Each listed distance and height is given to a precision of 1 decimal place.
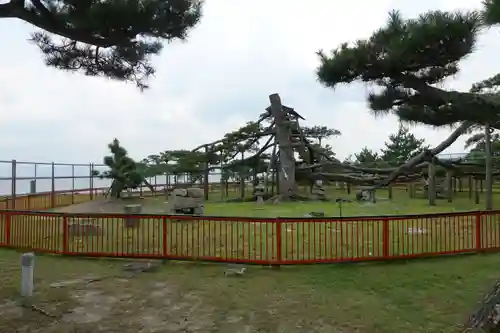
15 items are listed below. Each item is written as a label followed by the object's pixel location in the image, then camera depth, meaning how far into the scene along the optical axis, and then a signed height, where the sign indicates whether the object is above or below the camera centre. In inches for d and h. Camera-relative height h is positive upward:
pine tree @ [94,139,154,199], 992.9 +6.7
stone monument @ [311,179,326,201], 1002.6 -37.8
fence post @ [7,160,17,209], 653.9 -8.3
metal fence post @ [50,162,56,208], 799.3 -27.4
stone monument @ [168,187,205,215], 610.9 -35.8
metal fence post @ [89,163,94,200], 962.7 -11.1
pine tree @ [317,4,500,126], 211.9 +59.0
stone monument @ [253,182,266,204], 973.9 -40.7
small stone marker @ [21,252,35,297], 229.6 -53.7
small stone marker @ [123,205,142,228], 399.5 -44.0
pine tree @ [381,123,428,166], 1759.7 +113.0
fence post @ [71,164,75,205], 888.3 -16.4
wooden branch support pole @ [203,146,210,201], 1061.0 +2.2
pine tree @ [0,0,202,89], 184.1 +67.3
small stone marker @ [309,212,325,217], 576.9 -51.3
